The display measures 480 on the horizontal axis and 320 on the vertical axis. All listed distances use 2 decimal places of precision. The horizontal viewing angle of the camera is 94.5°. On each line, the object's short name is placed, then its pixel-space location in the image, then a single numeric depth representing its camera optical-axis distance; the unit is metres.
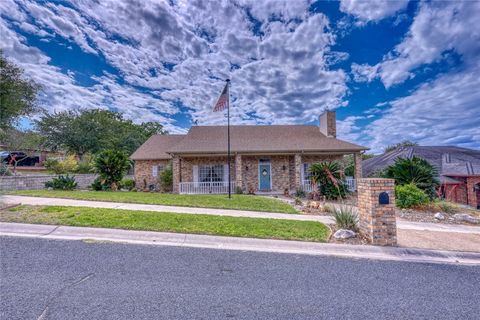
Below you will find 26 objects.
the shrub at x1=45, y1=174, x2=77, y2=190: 13.02
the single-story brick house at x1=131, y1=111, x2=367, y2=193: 14.86
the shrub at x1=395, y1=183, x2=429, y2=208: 9.12
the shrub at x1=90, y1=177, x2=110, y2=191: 14.41
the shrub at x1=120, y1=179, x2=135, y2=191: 16.46
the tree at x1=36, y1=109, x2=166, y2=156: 25.81
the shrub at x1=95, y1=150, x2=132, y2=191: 14.59
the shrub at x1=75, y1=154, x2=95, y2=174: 20.38
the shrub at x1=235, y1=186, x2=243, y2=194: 14.45
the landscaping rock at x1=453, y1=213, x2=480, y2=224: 7.70
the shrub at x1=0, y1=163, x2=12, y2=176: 13.20
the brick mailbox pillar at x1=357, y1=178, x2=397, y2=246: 5.04
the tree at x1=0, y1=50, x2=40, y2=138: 10.98
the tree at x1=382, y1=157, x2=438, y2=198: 10.45
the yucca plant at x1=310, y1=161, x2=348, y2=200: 12.20
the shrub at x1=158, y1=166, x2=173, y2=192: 16.16
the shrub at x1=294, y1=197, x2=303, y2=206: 10.63
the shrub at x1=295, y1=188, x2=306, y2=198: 13.73
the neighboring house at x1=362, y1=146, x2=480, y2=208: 13.09
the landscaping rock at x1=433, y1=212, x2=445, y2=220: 7.93
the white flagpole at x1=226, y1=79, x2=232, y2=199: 11.60
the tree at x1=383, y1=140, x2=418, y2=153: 40.27
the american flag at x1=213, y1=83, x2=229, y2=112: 11.71
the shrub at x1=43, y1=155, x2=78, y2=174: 18.64
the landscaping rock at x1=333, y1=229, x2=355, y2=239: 5.36
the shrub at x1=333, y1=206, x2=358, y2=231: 5.86
